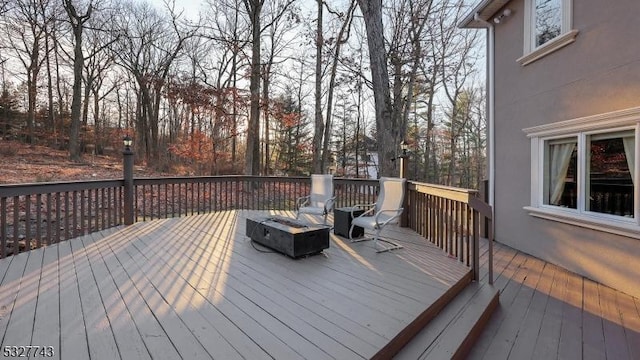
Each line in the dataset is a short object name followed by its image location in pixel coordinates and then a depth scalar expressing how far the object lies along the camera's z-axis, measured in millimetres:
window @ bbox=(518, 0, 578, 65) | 4133
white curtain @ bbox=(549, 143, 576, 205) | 4262
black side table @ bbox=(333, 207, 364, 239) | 4816
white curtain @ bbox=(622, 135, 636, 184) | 3389
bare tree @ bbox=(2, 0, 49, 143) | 14289
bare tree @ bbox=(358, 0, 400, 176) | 6875
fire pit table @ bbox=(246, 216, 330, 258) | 3715
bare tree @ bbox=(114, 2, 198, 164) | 15344
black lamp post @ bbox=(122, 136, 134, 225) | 5516
